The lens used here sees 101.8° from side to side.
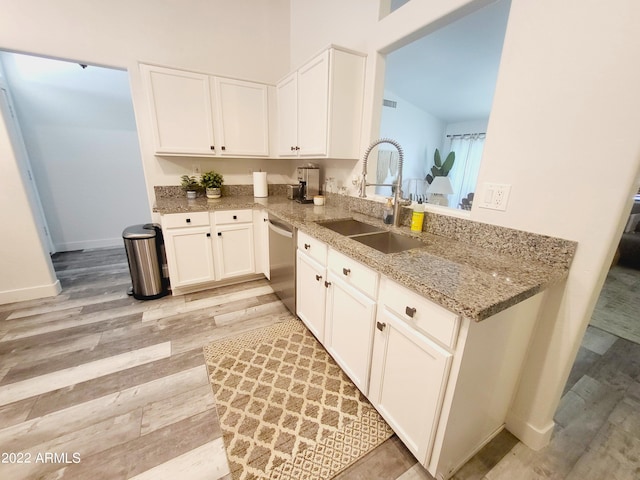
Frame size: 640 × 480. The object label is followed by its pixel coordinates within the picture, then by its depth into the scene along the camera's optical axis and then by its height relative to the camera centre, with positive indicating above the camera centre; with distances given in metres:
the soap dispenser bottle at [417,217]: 1.63 -0.30
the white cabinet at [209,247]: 2.34 -0.79
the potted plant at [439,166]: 5.26 +0.07
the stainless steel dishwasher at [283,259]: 2.05 -0.78
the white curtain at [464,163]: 5.61 +0.16
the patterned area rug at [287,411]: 1.19 -1.30
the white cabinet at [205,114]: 2.32 +0.45
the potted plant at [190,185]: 2.67 -0.23
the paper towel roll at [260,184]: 2.89 -0.22
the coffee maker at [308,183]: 2.60 -0.17
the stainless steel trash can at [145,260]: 2.34 -0.88
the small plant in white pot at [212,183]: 2.68 -0.21
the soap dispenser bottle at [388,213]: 1.80 -0.31
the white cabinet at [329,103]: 1.96 +0.49
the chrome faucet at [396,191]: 1.66 -0.14
